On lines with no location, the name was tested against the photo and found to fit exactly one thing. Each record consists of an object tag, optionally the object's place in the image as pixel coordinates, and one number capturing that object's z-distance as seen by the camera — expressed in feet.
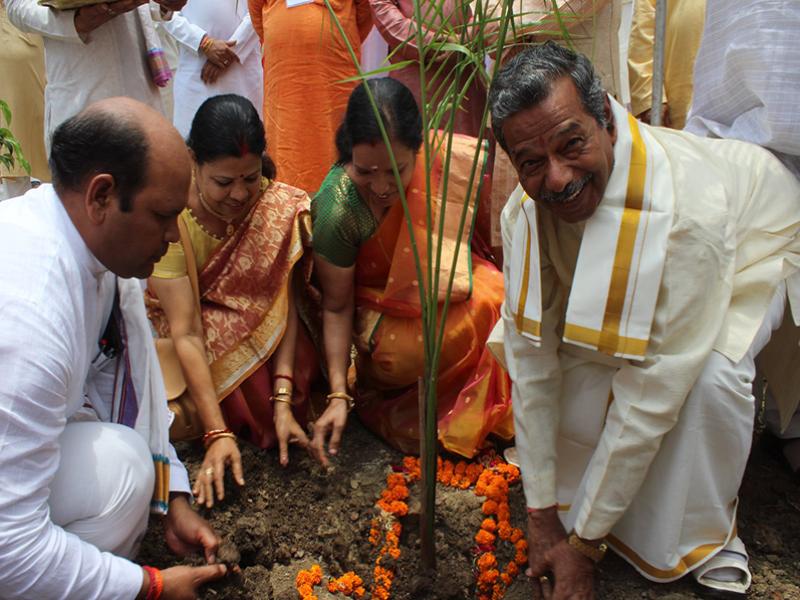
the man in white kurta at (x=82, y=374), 5.18
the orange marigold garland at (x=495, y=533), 7.38
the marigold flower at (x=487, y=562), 7.45
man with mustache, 6.13
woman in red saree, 8.75
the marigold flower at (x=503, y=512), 8.08
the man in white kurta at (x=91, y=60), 12.28
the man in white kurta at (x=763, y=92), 7.76
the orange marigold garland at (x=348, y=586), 7.23
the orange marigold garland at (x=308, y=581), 7.07
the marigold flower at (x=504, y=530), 7.88
